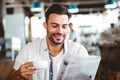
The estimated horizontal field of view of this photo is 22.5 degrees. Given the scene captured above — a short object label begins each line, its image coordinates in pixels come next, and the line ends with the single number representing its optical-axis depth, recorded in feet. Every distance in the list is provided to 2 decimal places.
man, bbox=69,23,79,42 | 27.20
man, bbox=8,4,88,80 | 6.91
